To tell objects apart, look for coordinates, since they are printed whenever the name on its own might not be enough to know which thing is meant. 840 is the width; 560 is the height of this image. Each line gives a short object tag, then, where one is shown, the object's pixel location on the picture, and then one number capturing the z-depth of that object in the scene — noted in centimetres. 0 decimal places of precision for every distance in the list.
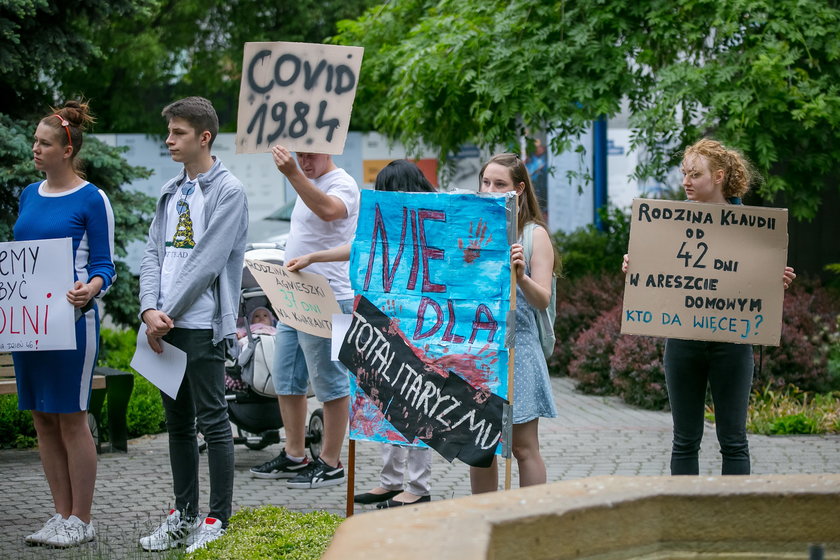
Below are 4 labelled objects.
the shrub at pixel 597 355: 1042
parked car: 1745
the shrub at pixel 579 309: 1155
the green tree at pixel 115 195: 874
